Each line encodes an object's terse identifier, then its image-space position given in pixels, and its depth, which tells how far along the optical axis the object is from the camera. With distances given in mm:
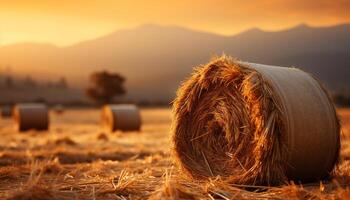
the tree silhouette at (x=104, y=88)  71312
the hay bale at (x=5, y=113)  41316
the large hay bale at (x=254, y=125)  7160
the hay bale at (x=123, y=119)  23672
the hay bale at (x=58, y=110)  50553
